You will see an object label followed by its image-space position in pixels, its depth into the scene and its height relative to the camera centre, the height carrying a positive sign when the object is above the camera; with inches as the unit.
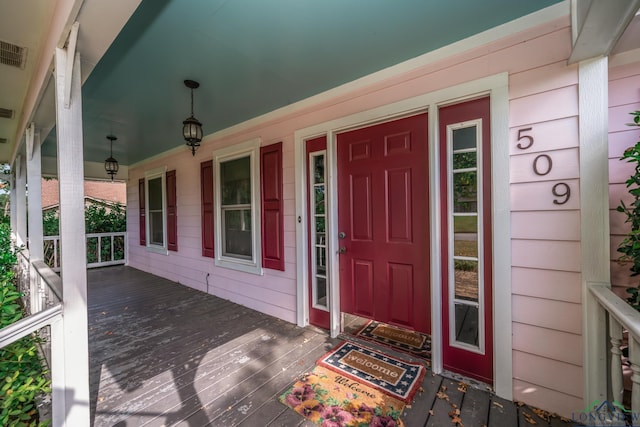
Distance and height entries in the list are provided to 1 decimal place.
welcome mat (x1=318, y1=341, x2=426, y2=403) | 72.4 -51.4
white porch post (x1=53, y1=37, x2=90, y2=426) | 55.2 -5.4
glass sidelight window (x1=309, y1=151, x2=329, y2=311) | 109.7 -8.7
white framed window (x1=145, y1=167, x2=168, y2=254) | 199.9 +3.0
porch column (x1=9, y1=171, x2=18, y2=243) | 173.4 +7.1
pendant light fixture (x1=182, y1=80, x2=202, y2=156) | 108.8 +35.7
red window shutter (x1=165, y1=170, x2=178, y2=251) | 189.6 +0.6
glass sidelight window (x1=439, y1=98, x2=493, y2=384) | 72.5 -9.2
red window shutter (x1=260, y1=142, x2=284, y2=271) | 122.2 +2.5
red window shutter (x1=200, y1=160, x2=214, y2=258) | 159.2 +4.6
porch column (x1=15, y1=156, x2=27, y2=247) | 154.2 +8.9
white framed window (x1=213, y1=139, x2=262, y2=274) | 133.2 +3.2
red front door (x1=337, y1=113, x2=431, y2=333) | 84.2 -4.7
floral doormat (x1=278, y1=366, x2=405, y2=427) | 61.7 -51.5
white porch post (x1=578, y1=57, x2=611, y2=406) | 56.5 -0.3
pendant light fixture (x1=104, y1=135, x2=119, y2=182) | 179.3 +34.9
